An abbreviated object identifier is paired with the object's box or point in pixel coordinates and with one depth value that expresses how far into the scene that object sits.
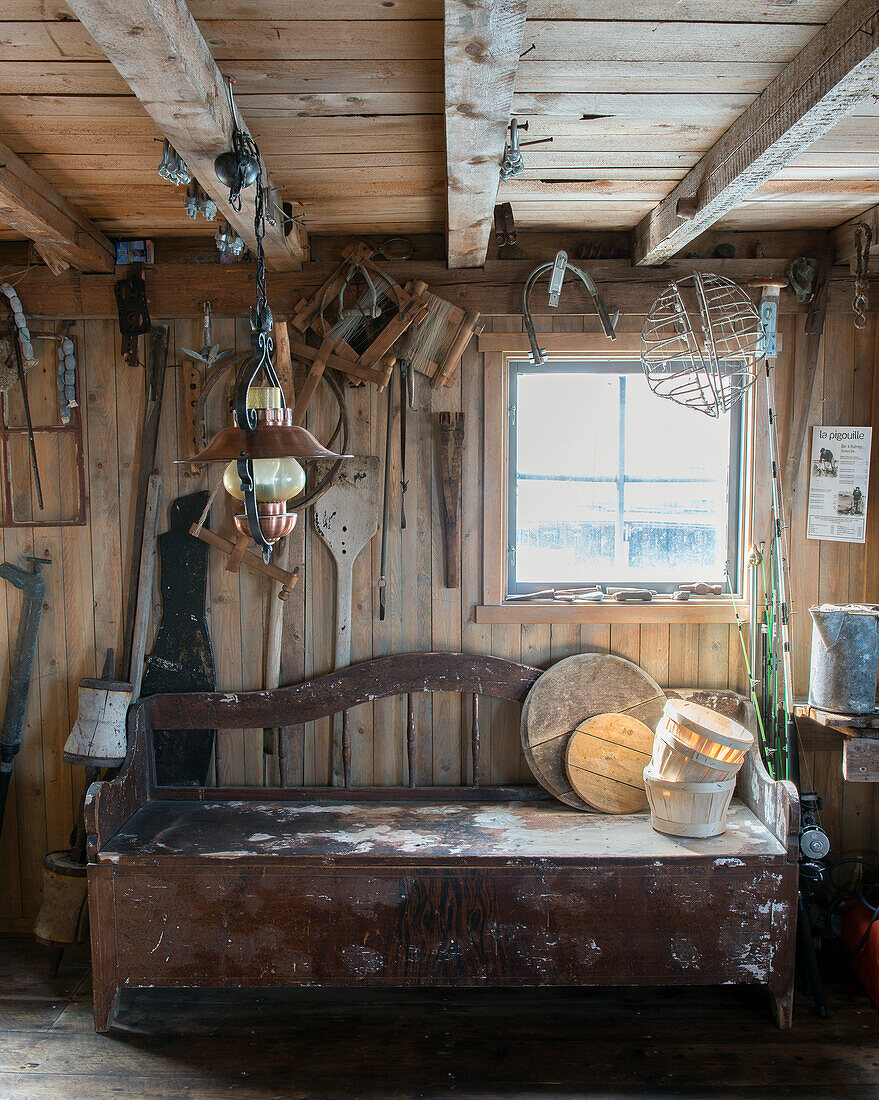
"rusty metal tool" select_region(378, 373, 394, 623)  3.15
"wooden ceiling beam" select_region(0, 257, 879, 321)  3.12
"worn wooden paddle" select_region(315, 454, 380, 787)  3.17
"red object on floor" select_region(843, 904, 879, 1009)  2.80
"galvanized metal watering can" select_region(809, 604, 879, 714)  2.83
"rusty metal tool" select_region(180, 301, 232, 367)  3.08
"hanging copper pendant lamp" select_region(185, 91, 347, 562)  1.79
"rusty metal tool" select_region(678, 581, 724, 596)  3.23
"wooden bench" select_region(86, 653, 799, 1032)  2.59
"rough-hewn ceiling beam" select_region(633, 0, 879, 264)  1.57
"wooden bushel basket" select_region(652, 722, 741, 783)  2.61
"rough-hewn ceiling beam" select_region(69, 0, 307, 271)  1.38
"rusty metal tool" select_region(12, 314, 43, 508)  3.10
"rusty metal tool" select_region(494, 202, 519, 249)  2.84
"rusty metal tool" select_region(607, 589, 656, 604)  3.19
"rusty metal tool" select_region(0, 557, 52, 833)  3.19
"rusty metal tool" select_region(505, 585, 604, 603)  3.23
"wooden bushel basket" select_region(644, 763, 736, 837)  2.66
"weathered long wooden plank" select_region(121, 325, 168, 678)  3.14
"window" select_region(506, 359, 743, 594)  3.26
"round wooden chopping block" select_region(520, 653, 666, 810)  3.09
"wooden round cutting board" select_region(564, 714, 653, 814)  2.98
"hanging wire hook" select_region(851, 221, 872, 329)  2.90
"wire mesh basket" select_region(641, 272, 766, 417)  2.86
